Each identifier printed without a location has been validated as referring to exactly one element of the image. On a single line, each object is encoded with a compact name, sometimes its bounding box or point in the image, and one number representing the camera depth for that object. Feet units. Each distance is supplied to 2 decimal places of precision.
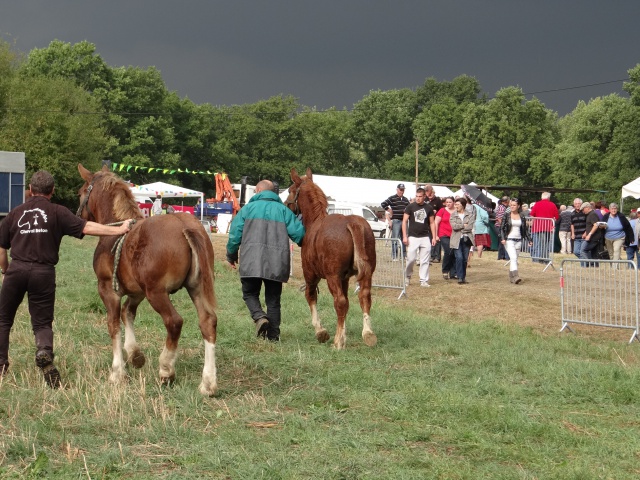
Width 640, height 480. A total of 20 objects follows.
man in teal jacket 36.27
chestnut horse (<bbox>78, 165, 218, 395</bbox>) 25.91
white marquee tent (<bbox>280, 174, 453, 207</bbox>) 159.63
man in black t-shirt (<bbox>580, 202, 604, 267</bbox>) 73.88
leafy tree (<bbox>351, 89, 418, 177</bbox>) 302.04
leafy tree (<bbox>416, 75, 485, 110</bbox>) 298.56
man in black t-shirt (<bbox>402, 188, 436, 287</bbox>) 61.52
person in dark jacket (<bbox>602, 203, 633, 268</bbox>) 74.49
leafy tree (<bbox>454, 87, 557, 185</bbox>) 250.78
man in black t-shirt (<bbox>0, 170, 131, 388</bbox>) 26.07
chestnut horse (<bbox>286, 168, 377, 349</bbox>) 35.68
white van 128.66
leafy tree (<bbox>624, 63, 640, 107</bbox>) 211.20
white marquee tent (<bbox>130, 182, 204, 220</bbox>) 167.36
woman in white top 65.41
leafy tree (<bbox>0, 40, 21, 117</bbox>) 195.00
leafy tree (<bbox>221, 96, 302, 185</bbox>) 304.91
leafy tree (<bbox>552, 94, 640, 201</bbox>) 216.54
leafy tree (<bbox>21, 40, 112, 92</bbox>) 239.50
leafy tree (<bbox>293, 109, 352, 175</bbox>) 313.12
